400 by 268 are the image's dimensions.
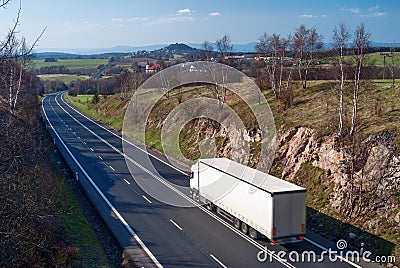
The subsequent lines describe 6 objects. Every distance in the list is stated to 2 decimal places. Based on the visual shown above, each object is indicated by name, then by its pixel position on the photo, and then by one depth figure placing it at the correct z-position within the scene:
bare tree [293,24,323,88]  41.69
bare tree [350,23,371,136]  24.11
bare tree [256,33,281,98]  42.00
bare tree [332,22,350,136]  25.38
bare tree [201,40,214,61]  45.84
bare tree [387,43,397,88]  36.50
